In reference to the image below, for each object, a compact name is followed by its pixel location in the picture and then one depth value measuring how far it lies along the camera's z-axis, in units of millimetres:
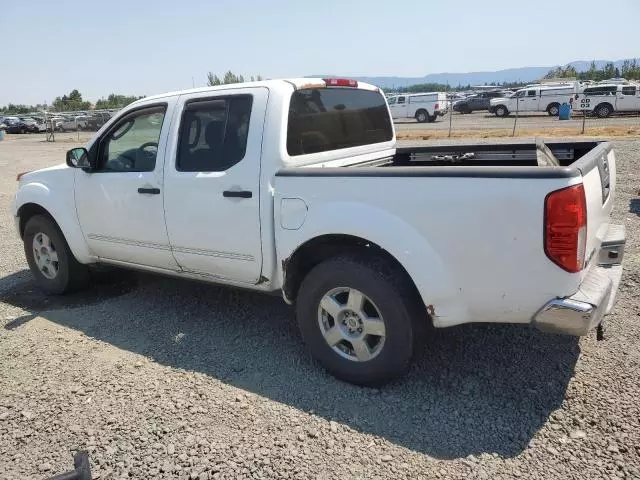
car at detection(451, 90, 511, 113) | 42375
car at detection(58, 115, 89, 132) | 40000
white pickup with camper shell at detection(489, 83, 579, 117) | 32906
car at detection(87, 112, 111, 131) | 35675
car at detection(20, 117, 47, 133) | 46344
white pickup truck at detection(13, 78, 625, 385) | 2809
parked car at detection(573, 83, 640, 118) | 29609
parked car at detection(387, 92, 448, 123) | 35438
